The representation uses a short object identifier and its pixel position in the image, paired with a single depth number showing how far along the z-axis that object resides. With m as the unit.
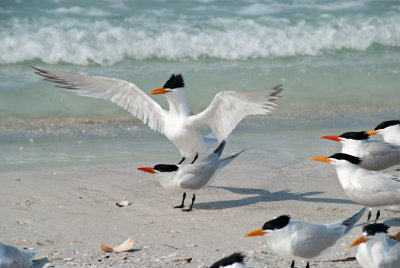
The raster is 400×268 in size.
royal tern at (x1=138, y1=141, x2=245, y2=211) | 9.72
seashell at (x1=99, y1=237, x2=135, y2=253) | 7.70
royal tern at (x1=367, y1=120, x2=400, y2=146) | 11.32
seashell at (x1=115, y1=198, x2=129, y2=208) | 9.65
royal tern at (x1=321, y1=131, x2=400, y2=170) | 10.26
